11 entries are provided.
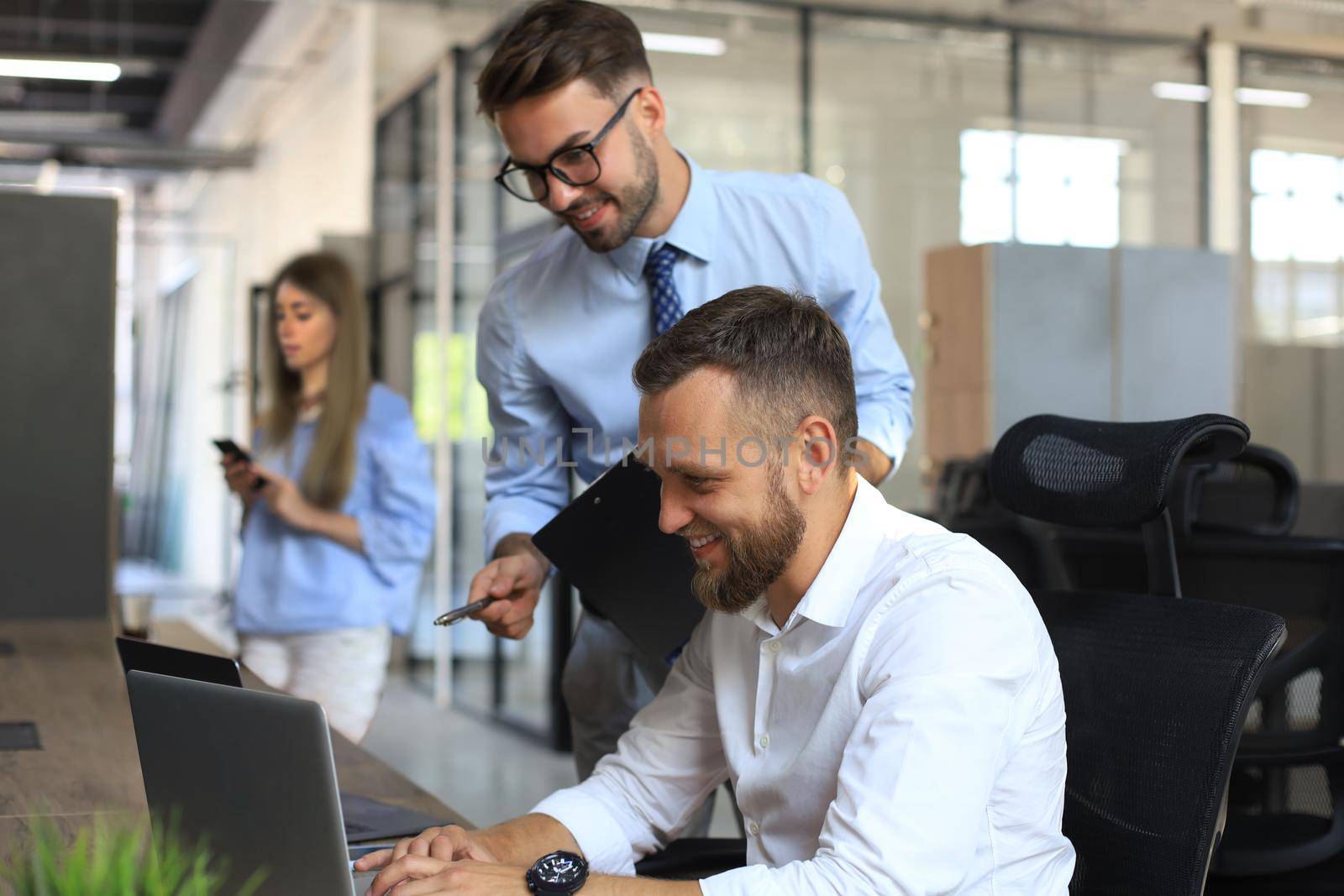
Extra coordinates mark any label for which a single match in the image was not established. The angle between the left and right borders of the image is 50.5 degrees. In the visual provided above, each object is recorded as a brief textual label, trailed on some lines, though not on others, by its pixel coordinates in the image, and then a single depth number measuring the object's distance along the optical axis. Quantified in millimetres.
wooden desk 1697
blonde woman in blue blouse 3121
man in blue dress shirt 1825
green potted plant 728
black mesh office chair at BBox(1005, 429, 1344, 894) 2045
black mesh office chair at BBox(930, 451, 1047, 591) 2982
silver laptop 1011
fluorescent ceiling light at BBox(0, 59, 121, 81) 10234
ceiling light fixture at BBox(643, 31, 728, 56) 6855
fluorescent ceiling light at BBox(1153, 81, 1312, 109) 7988
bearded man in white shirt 1222
